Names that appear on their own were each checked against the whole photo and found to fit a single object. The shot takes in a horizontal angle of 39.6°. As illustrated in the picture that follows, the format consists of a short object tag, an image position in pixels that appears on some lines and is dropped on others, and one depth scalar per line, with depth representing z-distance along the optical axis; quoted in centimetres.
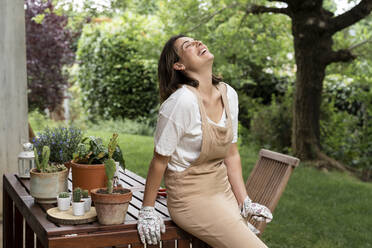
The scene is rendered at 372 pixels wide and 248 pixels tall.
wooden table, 197
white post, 453
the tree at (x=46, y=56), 1027
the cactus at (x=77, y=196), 213
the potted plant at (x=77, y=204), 212
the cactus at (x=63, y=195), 220
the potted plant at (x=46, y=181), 233
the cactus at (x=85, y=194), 220
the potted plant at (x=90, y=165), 237
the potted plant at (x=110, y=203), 203
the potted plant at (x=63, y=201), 218
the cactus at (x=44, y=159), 233
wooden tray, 207
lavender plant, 277
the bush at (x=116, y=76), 1145
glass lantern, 294
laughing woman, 214
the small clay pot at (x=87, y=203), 216
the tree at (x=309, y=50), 721
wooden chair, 289
